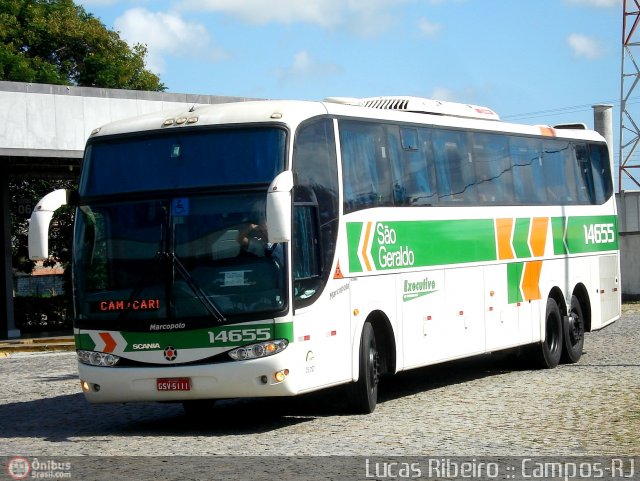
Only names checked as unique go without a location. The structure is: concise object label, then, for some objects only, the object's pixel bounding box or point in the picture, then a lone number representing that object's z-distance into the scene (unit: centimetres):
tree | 5441
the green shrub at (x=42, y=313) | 3831
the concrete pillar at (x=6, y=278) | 3306
